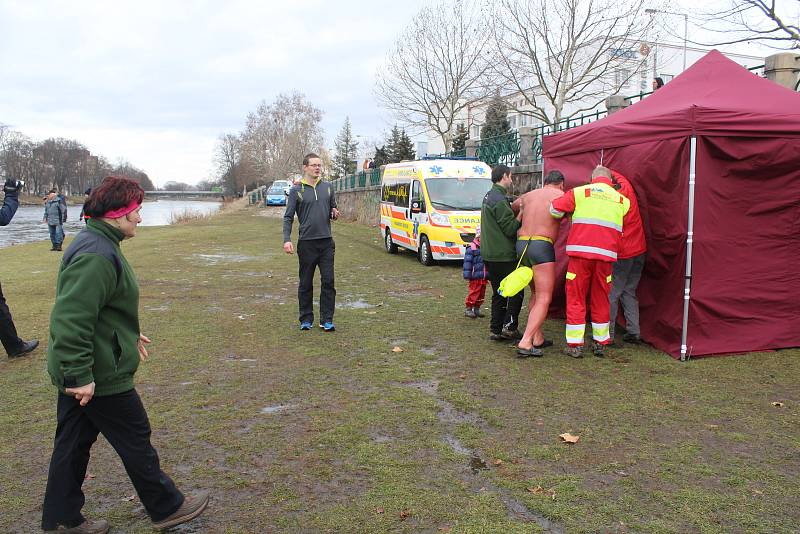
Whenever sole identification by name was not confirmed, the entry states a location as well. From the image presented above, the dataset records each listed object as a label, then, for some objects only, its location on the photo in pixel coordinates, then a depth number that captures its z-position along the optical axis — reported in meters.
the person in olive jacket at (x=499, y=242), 6.87
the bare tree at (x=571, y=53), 25.61
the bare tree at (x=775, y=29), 15.65
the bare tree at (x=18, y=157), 104.81
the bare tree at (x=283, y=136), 79.44
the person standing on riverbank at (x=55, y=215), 19.55
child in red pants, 8.52
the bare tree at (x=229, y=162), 106.19
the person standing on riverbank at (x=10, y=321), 6.21
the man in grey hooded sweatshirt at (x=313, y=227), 7.59
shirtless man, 6.56
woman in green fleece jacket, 2.88
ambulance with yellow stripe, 13.34
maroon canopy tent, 6.22
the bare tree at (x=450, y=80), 33.97
